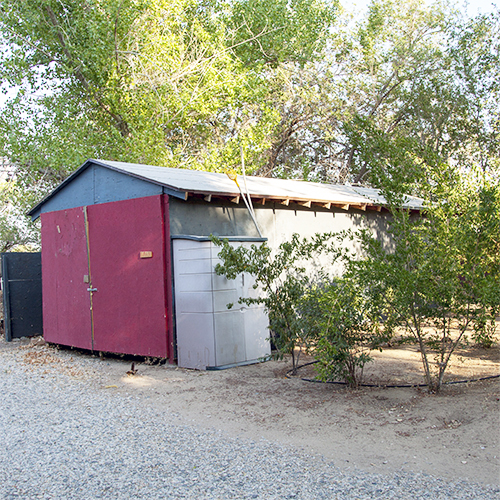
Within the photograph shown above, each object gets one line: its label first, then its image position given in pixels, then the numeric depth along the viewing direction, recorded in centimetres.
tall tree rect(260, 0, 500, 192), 2088
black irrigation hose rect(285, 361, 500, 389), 562
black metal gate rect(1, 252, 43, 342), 1151
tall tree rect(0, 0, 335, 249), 1823
